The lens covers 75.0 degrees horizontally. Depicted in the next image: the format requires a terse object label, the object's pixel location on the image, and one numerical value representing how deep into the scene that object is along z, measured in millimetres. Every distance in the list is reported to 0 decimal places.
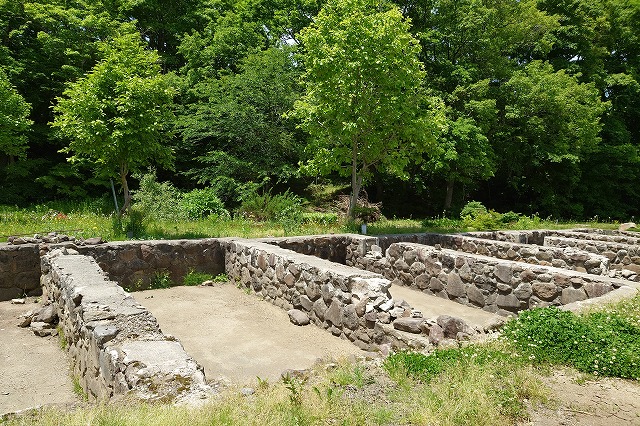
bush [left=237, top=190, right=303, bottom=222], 13992
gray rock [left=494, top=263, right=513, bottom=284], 6918
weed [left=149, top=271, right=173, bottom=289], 8859
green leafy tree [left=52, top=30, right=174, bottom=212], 9562
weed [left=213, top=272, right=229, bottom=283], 9320
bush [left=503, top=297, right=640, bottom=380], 3494
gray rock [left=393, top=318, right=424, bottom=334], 4969
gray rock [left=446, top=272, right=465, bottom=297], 7777
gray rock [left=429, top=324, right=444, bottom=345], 4602
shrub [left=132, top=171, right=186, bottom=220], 12742
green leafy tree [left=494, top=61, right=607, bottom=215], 19438
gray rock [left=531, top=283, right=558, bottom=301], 6395
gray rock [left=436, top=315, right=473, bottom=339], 4727
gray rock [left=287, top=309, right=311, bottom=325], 6555
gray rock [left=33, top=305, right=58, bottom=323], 6324
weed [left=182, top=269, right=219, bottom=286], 9084
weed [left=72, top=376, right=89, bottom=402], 4168
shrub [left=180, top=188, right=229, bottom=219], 13706
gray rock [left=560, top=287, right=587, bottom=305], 6117
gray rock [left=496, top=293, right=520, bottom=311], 6802
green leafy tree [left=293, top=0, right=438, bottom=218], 11852
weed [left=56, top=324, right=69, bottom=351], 5516
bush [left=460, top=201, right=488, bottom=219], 17266
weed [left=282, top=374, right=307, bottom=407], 2725
